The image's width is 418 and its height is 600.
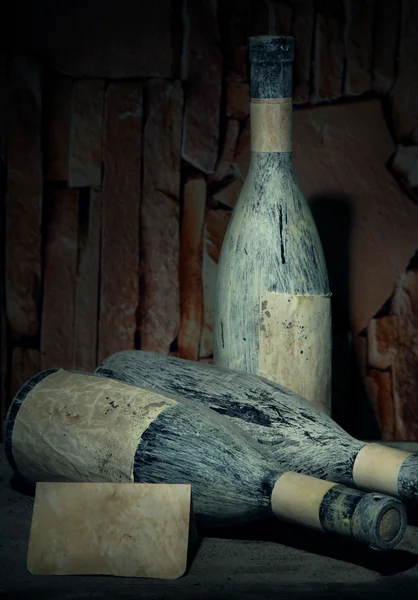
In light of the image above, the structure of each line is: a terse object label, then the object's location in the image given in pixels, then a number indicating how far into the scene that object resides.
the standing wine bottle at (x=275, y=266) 1.21
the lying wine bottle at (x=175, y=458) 1.05
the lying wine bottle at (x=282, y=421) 1.10
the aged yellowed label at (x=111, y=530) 1.05
